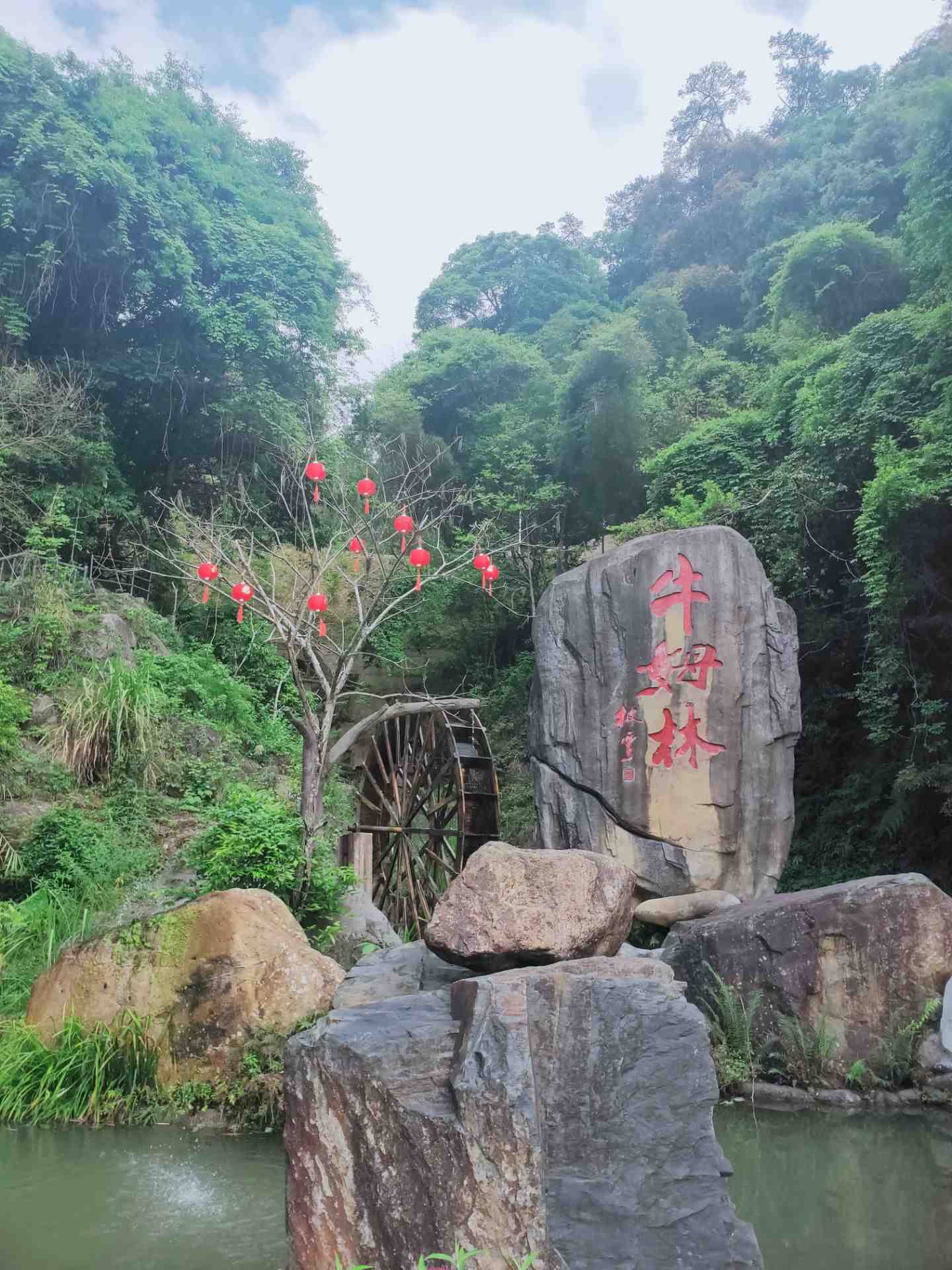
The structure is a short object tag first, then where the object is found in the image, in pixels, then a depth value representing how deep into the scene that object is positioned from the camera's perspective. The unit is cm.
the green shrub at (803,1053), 549
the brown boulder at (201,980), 514
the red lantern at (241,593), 807
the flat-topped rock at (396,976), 498
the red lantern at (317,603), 791
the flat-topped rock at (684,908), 680
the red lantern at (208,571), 809
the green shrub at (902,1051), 538
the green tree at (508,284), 2105
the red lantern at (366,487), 877
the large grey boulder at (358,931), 646
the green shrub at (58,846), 747
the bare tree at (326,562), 771
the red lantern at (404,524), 841
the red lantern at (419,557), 873
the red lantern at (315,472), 831
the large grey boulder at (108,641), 1014
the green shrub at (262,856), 607
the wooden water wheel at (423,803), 1025
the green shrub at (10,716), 816
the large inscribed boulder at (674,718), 723
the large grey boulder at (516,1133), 255
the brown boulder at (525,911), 469
